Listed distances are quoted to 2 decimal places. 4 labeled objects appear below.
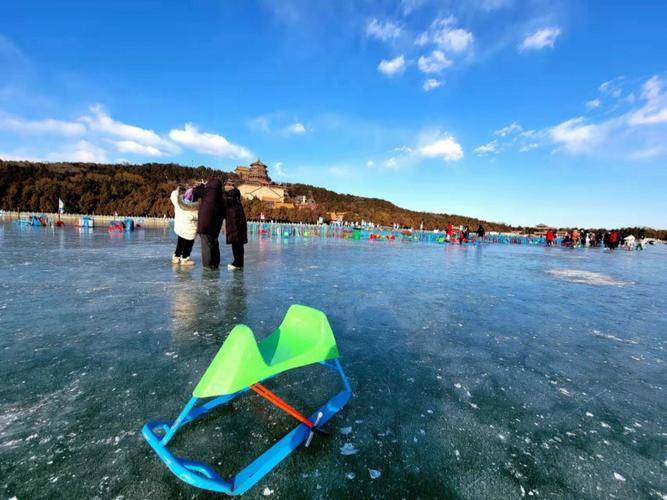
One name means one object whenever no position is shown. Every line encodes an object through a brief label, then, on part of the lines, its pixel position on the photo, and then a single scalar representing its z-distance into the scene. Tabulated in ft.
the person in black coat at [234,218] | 23.95
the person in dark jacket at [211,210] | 22.90
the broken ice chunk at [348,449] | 5.65
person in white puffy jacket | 24.66
